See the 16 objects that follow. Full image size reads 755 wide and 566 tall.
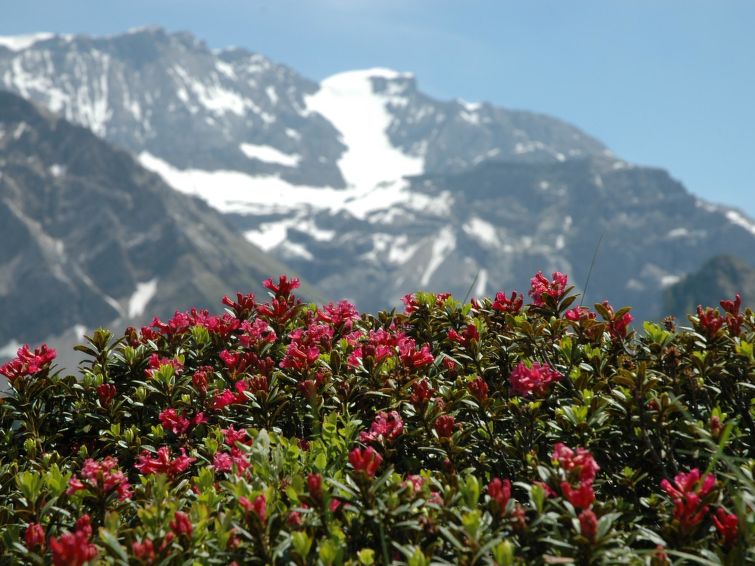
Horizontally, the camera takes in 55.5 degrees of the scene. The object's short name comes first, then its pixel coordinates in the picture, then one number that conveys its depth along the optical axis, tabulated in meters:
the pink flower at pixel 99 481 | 4.23
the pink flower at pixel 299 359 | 5.48
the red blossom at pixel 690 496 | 3.59
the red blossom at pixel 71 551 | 3.14
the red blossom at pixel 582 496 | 3.51
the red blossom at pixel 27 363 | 5.61
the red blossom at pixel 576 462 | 3.71
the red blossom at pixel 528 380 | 4.65
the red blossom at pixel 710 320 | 5.05
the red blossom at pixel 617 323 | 5.57
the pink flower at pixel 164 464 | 4.53
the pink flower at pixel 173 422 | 5.24
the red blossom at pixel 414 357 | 5.42
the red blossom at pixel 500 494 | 3.59
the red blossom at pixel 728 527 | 3.49
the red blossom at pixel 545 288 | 6.00
